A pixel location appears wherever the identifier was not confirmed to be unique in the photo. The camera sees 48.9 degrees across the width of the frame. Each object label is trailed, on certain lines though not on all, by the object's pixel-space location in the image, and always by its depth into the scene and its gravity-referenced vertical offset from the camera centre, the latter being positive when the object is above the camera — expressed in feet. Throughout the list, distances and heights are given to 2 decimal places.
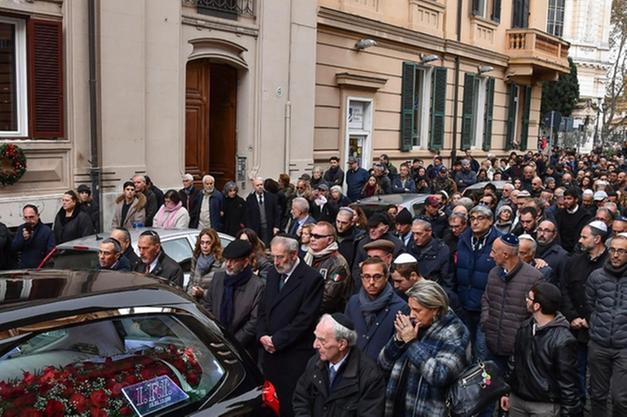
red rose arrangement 10.41 -4.18
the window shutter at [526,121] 99.60 +2.60
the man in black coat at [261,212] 39.73 -4.65
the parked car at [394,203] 39.09 -3.89
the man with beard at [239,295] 19.62 -4.72
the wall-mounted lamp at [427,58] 73.11 +8.23
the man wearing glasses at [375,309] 16.07 -4.10
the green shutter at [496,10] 87.57 +16.22
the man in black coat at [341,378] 13.55 -4.85
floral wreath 34.58 -1.99
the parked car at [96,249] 24.13 -4.48
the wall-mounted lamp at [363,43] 62.77 +8.23
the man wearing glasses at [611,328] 19.90 -5.40
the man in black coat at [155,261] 22.74 -4.44
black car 10.63 -3.87
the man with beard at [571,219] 36.11 -4.13
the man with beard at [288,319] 18.43 -5.01
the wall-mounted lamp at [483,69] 85.51 +8.56
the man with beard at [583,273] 23.17 -4.52
